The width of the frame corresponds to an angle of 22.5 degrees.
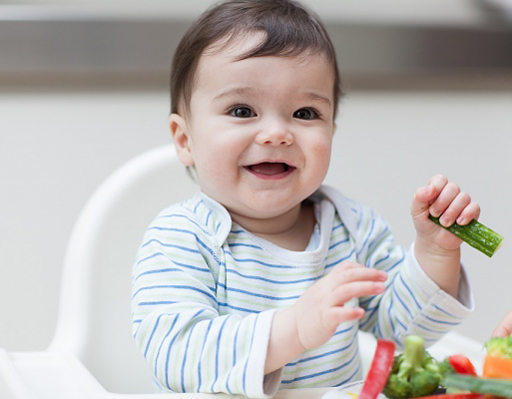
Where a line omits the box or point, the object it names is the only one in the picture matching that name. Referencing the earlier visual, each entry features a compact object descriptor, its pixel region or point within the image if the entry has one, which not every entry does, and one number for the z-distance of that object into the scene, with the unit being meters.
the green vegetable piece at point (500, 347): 0.73
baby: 0.82
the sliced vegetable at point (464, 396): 0.71
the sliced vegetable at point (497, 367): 0.72
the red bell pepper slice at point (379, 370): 0.72
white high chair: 0.97
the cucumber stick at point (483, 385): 0.69
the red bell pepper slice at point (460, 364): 0.74
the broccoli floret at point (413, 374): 0.72
